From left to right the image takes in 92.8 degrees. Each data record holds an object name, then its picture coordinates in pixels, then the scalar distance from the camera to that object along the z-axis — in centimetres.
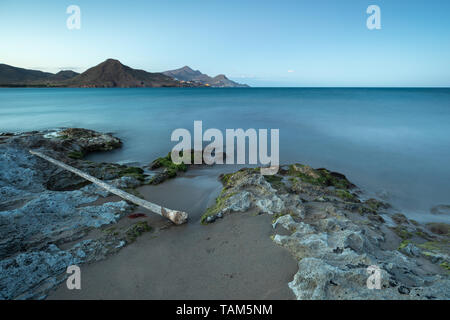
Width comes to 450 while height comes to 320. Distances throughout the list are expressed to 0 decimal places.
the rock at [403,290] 250
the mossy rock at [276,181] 602
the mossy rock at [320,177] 698
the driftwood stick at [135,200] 468
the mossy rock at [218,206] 486
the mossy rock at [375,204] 607
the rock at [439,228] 505
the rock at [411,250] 365
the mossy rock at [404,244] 389
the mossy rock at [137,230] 415
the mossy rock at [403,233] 452
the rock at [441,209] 636
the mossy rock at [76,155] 948
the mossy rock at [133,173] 710
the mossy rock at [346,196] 605
